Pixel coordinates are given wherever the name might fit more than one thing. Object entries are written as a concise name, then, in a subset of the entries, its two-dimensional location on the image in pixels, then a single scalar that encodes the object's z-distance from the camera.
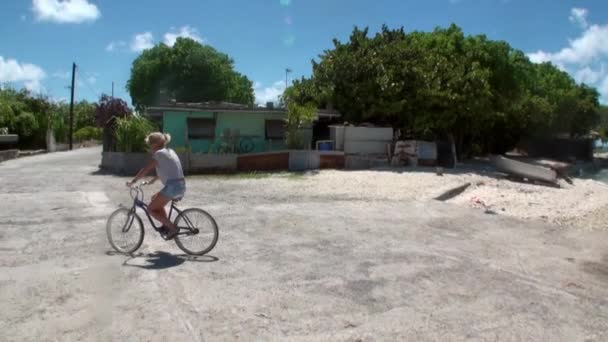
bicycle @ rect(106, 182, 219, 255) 6.79
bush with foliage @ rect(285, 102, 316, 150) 19.44
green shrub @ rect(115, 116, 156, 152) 18.52
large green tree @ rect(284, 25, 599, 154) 21.22
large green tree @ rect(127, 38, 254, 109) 46.88
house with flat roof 20.61
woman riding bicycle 6.59
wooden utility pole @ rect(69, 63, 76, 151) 38.34
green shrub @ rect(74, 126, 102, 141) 44.44
